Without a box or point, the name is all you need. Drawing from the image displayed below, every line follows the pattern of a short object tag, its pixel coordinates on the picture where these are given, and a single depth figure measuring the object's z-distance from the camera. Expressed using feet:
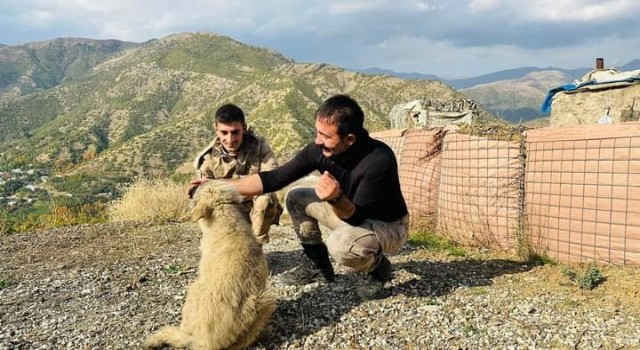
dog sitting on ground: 10.28
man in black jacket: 12.81
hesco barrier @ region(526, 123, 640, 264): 14.97
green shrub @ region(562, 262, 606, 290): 14.38
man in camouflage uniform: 16.71
